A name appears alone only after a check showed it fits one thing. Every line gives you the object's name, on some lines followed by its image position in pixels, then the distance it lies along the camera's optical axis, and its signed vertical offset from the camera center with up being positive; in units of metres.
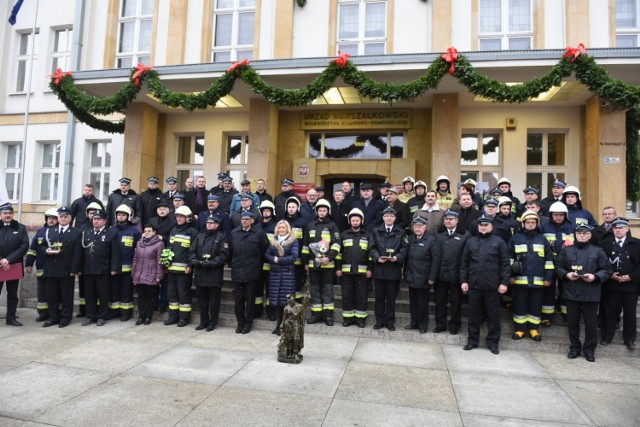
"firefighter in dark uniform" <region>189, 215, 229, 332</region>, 6.93 -0.47
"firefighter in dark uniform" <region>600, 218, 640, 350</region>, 6.02 -0.47
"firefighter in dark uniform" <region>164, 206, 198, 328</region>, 7.13 -0.60
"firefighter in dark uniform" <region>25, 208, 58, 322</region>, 7.39 -0.57
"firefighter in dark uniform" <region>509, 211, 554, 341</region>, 6.26 -0.37
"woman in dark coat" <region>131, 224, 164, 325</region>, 7.18 -0.59
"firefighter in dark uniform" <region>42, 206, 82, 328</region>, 7.23 -0.62
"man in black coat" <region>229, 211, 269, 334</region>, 6.84 -0.40
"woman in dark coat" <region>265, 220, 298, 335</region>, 6.69 -0.41
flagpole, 12.32 +2.66
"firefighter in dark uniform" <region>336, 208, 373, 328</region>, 6.98 -0.52
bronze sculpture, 5.38 -1.21
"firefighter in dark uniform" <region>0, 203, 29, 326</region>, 7.20 -0.27
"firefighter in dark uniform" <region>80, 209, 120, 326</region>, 7.25 -0.56
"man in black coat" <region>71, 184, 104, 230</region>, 8.59 +0.54
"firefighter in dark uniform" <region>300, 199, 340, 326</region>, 6.94 -0.28
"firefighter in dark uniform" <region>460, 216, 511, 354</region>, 6.10 -0.43
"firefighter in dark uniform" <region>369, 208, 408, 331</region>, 6.80 -0.39
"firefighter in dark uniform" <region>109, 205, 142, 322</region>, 7.44 -0.59
